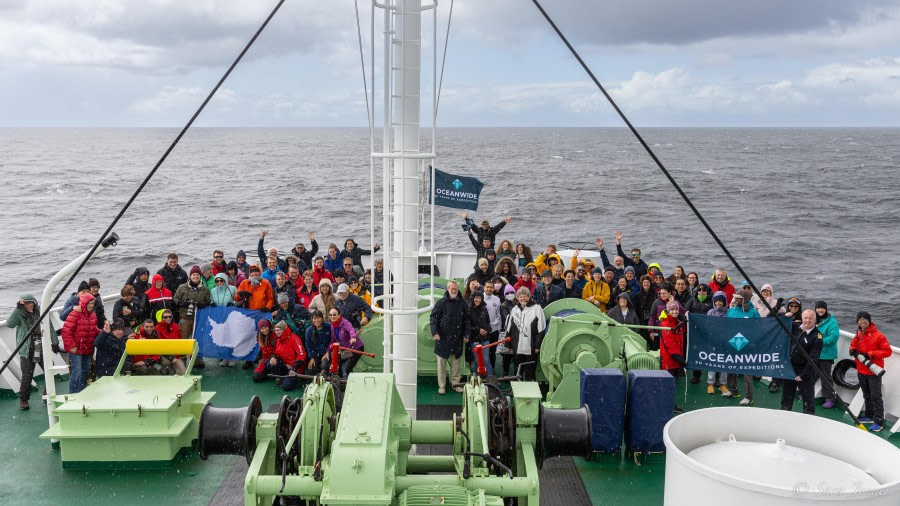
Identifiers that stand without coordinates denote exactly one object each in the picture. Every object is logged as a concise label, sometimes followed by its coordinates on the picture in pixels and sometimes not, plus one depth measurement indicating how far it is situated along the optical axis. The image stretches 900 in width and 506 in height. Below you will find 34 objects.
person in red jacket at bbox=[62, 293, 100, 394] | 9.32
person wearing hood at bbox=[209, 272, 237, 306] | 11.31
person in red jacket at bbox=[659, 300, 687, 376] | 9.83
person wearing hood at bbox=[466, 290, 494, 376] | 10.15
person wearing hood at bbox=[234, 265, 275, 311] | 11.34
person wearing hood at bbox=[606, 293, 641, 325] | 10.25
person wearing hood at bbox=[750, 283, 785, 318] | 9.81
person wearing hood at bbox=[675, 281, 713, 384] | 10.55
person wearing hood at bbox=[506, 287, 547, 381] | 9.93
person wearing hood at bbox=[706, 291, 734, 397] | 10.09
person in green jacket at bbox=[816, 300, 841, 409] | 9.38
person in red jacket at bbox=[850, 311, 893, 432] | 9.26
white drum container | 4.16
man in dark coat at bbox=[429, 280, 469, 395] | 9.87
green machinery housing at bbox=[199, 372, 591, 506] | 5.37
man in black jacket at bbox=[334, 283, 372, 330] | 10.66
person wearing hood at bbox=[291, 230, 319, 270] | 13.44
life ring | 10.05
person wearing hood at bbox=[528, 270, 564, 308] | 10.91
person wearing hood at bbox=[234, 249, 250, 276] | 12.99
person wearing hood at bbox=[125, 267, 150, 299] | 11.33
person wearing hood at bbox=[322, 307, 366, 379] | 10.02
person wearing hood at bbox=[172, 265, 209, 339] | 11.20
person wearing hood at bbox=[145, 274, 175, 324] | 11.17
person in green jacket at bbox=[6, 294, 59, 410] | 9.66
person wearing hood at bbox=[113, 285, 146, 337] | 10.27
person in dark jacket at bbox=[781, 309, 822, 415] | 9.22
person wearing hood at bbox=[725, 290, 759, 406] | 9.90
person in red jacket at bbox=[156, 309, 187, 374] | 10.22
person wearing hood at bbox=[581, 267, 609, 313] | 11.36
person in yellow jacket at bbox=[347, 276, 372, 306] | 11.55
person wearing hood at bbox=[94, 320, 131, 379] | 9.23
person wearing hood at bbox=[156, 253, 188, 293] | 11.70
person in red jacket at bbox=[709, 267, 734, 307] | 11.29
